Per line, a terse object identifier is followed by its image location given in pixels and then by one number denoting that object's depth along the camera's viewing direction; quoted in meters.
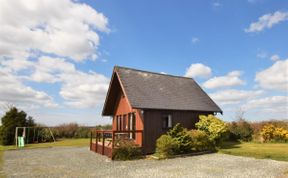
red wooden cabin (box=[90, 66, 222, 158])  17.77
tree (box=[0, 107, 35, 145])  29.81
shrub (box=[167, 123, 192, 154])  16.45
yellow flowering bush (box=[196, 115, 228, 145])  18.76
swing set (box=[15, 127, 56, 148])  30.10
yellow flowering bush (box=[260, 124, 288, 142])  22.88
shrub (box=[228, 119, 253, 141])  24.62
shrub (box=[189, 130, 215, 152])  17.36
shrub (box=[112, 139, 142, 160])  15.70
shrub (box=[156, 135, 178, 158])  15.94
